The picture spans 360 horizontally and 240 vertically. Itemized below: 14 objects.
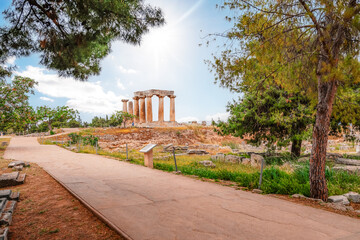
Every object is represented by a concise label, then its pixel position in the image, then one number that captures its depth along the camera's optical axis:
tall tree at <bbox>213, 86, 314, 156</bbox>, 10.61
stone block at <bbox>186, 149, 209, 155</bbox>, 16.44
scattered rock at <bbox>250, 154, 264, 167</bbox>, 10.60
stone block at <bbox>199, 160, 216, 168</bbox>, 9.94
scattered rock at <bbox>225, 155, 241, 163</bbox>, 11.71
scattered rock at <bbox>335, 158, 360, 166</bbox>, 9.96
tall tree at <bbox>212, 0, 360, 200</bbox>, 4.73
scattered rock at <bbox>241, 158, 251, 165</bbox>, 11.31
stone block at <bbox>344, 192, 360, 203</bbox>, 5.16
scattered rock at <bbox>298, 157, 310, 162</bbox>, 10.21
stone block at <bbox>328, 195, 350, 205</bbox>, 4.91
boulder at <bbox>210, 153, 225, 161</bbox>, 12.47
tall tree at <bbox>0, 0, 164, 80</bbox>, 6.07
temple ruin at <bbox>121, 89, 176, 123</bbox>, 39.91
